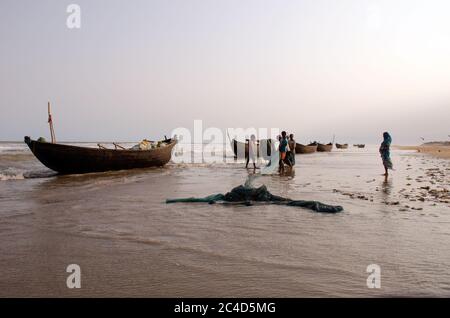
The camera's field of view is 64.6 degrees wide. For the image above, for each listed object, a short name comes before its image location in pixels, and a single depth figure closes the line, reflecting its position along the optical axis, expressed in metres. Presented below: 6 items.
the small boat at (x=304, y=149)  40.50
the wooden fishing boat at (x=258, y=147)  29.36
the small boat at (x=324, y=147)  52.55
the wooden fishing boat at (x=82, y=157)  15.44
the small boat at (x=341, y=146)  75.07
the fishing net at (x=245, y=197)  7.33
